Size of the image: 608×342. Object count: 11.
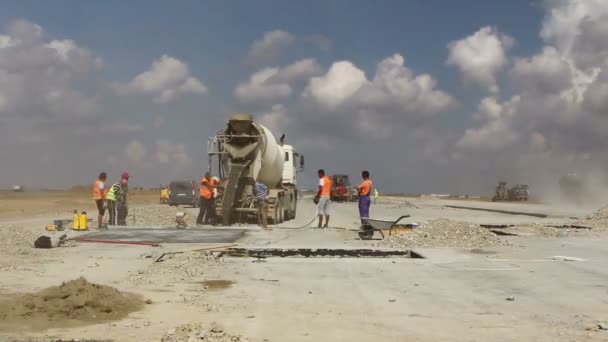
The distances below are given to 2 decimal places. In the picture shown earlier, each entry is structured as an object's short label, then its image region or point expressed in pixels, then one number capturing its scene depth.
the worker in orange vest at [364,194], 19.72
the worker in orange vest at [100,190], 20.61
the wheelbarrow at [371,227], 17.72
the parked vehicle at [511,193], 77.88
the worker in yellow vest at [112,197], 21.88
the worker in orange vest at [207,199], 22.70
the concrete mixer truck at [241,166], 23.20
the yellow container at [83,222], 20.36
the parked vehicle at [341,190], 60.15
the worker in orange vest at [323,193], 21.69
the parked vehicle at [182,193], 45.12
